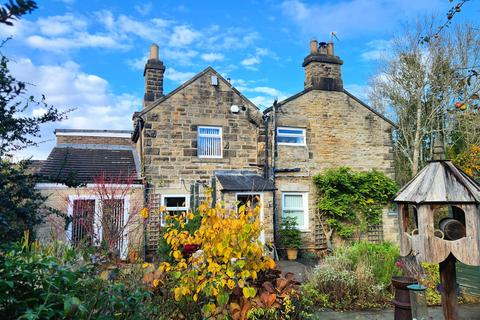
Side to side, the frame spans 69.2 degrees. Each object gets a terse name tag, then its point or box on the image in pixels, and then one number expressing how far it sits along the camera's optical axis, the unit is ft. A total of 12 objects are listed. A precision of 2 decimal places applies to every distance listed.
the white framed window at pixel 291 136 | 51.24
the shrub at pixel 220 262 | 13.21
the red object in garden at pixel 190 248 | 16.34
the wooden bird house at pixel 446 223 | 10.66
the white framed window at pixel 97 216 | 36.32
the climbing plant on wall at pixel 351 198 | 50.03
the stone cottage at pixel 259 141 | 45.44
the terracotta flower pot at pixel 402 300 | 16.94
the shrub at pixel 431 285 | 23.20
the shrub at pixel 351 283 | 22.31
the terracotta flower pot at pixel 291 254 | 45.68
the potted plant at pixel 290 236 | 45.88
